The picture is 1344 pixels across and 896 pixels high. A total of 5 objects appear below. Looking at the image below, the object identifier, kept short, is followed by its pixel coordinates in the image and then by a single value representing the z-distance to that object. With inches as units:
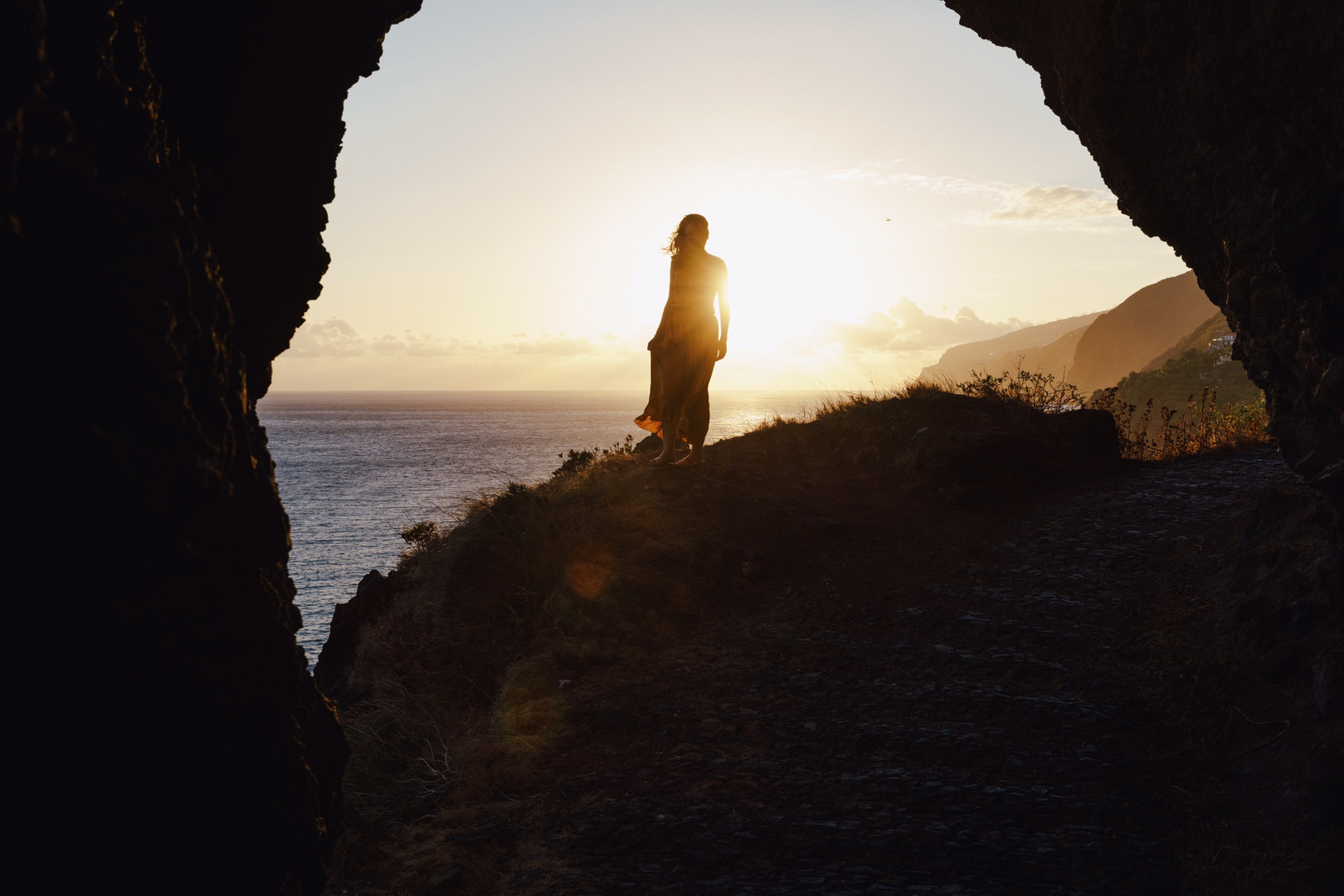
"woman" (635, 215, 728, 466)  351.9
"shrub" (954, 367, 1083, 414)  437.7
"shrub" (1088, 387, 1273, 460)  390.0
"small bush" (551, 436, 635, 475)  436.1
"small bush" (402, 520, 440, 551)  424.2
